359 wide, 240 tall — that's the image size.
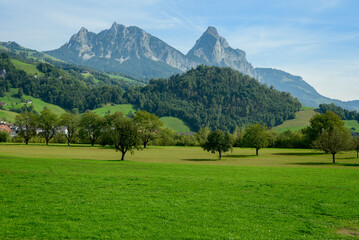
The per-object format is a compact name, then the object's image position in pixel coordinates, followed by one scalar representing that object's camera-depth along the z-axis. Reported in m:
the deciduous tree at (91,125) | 121.56
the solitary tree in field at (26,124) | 118.31
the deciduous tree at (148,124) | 121.25
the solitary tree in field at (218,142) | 75.38
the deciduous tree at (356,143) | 76.84
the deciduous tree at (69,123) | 124.44
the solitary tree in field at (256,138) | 90.38
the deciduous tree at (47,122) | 122.79
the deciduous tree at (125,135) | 59.25
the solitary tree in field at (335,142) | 67.44
